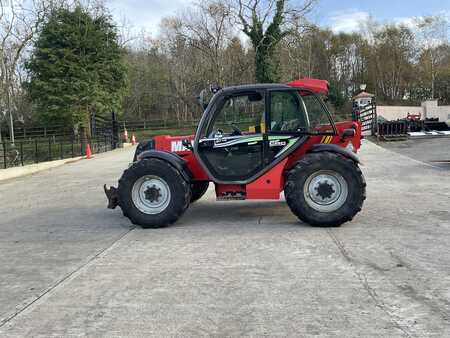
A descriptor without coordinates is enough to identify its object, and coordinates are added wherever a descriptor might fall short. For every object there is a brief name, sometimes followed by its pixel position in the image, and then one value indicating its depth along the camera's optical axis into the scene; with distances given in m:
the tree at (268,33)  37.88
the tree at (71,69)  30.19
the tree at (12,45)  24.64
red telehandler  6.47
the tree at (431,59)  55.19
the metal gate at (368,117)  26.15
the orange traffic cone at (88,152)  23.49
